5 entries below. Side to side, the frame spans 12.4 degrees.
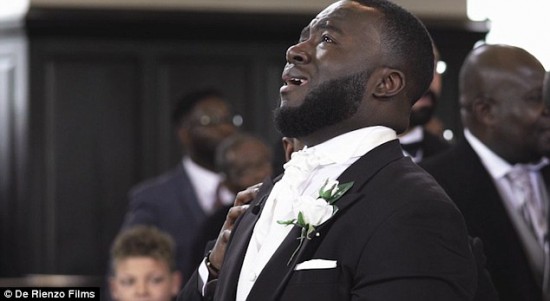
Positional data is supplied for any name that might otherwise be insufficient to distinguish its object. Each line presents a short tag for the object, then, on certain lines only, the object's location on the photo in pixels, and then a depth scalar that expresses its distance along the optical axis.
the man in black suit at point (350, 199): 5.79
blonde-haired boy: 11.27
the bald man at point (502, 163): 8.58
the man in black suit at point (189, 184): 13.97
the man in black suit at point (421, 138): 11.03
